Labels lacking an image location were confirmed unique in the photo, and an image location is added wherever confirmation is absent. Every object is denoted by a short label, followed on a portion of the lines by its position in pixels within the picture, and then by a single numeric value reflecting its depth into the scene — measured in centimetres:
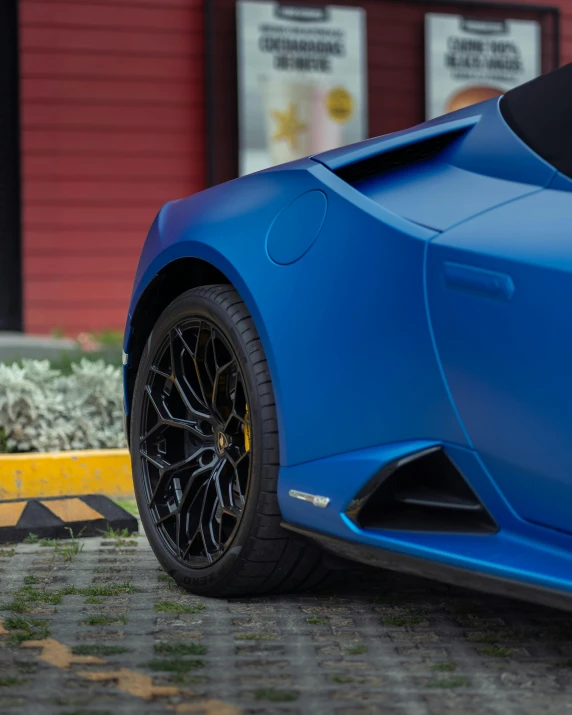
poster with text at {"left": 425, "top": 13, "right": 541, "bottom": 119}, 1040
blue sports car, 225
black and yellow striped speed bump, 397
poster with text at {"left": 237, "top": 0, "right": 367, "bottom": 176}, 977
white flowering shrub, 534
